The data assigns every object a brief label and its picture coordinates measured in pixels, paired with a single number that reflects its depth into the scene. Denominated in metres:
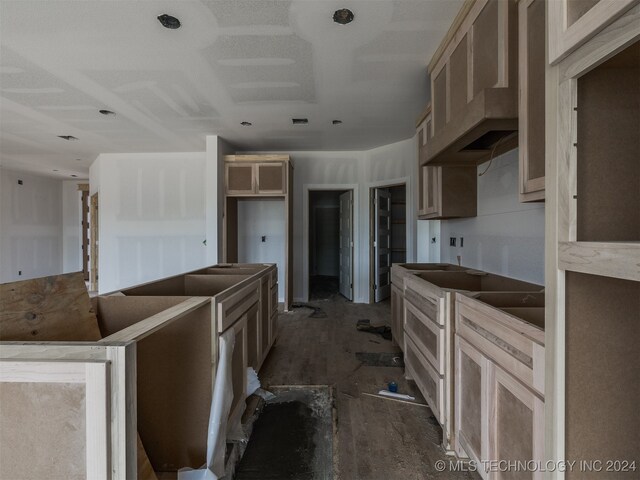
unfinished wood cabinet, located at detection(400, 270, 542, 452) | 1.68
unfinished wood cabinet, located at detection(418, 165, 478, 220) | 2.62
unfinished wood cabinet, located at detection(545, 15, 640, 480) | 0.78
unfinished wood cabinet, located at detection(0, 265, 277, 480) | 0.78
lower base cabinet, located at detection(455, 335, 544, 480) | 1.05
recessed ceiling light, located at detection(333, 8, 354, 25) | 1.90
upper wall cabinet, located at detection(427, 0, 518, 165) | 1.51
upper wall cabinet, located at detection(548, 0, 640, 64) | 0.63
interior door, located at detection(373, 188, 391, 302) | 5.14
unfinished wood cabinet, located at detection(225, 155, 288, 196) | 4.58
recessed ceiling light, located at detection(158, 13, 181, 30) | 1.95
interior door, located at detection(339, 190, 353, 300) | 5.29
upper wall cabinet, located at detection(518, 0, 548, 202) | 1.33
